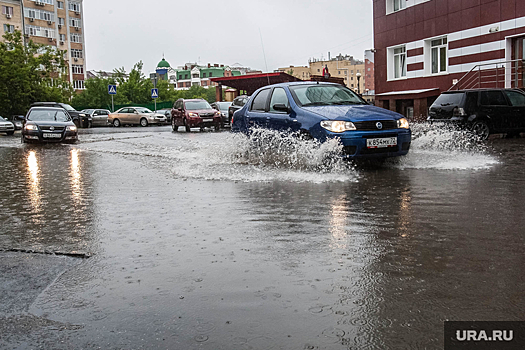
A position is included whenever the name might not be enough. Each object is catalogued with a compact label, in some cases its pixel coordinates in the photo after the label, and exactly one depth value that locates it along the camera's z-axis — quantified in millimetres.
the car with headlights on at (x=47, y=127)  20234
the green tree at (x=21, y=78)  45625
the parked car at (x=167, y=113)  46566
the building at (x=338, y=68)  154625
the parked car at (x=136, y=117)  42250
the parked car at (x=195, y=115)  29344
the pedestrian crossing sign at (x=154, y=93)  46403
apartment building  76250
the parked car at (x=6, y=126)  30781
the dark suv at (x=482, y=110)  16281
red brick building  22266
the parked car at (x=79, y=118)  40400
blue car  9586
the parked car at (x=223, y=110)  31088
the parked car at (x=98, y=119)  45703
